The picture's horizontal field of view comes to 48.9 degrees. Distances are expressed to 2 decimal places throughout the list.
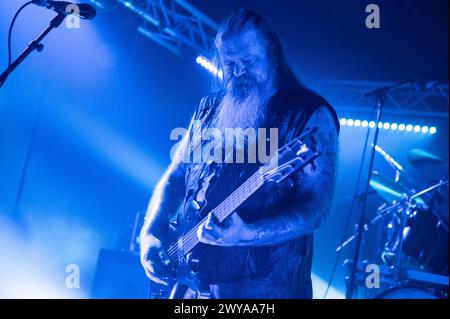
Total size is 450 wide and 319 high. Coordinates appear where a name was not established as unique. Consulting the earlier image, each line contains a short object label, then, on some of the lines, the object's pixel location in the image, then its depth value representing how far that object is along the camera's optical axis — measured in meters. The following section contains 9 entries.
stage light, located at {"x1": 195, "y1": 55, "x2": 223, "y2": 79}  5.08
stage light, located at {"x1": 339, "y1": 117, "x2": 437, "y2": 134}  6.34
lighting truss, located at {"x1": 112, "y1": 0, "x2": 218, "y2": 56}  4.85
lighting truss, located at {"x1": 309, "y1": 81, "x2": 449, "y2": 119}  6.11
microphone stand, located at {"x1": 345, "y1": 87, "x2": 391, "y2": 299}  3.70
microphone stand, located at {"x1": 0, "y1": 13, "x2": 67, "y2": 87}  2.35
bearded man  1.88
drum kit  4.47
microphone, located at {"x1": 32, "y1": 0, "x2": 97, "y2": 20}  2.48
